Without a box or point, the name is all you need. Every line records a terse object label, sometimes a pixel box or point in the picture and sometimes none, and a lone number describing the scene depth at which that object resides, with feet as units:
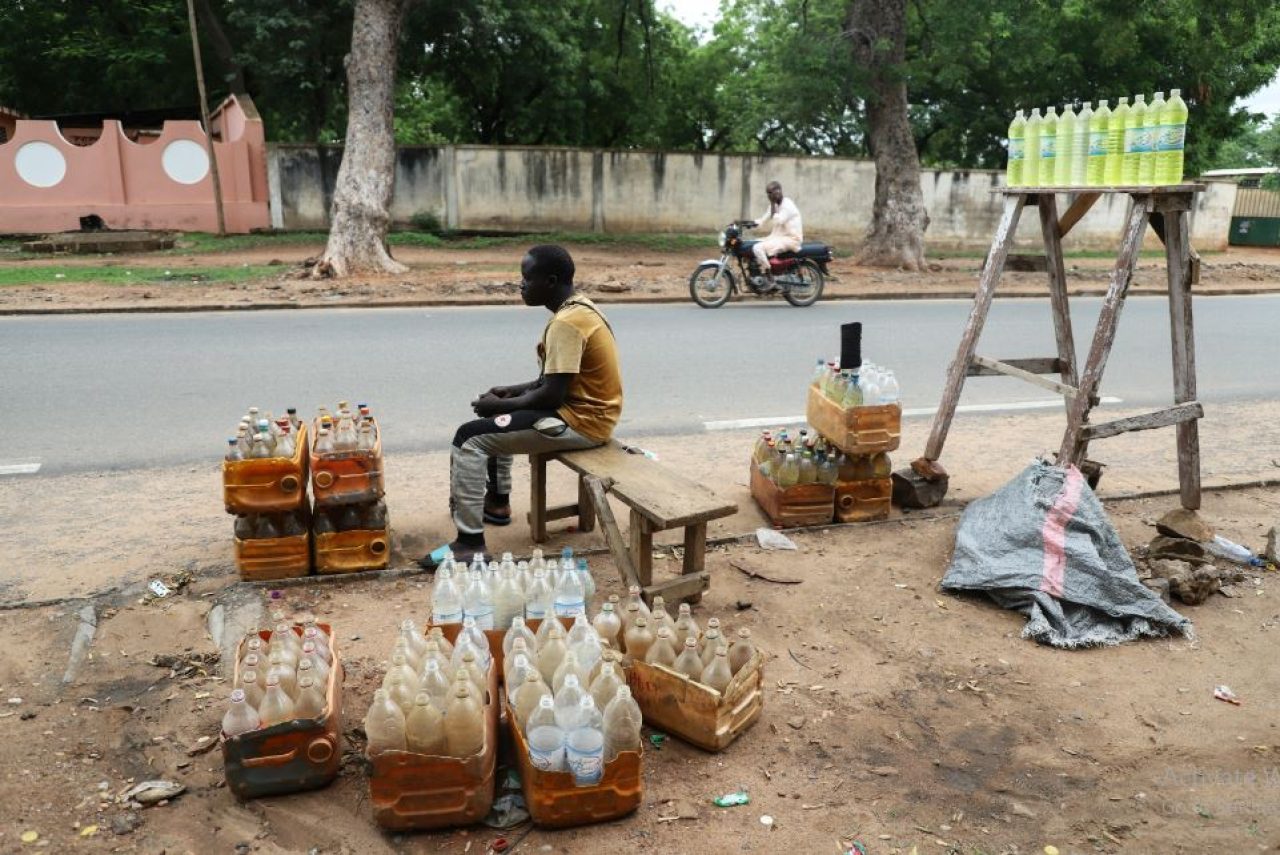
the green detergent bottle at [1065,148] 17.76
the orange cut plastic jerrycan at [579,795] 10.27
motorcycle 46.60
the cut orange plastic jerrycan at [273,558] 15.75
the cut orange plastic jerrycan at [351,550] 16.03
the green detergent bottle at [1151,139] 16.35
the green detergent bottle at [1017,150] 18.98
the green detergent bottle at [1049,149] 18.17
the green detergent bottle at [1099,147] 17.12
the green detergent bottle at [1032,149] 18.49
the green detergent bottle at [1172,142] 16.08
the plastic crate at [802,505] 18.49
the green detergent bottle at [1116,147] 16.80
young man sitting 15.94
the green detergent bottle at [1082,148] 17.49
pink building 71.26
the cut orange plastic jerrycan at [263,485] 15.20
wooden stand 16.63
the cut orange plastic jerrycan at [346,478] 15.64
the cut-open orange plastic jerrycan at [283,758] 10.53
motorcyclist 46.60
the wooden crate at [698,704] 11.53
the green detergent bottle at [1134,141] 16.56
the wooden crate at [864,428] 17.87
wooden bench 14.58
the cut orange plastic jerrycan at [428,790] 10.11
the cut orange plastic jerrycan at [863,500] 18.72
